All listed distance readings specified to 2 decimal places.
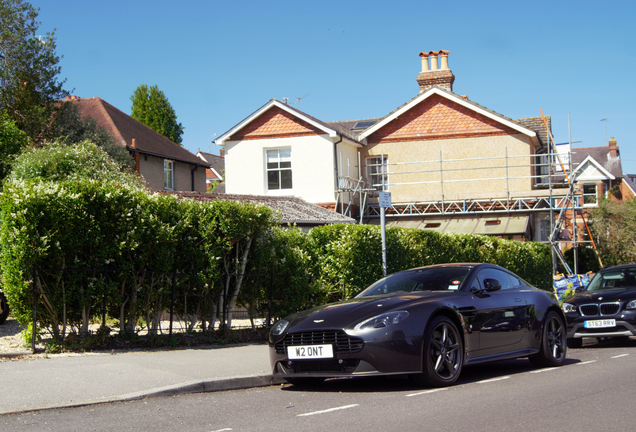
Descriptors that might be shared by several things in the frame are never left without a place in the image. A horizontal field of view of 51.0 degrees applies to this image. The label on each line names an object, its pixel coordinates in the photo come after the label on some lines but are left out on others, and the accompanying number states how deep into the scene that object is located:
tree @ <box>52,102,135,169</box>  28.42
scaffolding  28.83
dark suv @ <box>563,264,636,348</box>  11.79
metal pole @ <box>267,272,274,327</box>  12.11
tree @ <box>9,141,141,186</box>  17.56
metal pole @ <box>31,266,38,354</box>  9.25
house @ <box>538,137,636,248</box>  43.31
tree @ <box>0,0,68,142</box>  28.47
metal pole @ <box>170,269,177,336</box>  10.54
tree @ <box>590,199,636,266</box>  38.75
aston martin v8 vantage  6.89
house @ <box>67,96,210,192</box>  31.42
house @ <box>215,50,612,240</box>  28.77
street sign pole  12.02
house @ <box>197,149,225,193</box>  69.94
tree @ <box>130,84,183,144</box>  64.81
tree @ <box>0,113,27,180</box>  19.19
